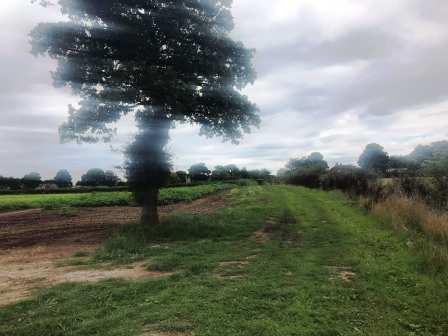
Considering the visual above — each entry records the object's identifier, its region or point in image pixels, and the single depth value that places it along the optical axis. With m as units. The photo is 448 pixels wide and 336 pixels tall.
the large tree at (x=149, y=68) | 12.89
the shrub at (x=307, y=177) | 49.61
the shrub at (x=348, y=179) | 27.04
